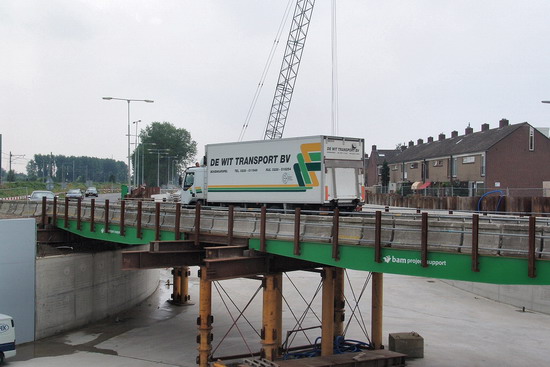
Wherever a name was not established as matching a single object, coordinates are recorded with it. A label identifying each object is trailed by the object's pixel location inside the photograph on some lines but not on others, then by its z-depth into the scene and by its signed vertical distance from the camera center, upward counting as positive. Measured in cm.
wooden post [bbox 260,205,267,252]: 2053 -148
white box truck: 2553 +73
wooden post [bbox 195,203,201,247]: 2334 -157
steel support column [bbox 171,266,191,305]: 3842 -708
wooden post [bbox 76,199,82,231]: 3170 -166
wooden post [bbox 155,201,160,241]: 2539 -158
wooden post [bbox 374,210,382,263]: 1648 -143
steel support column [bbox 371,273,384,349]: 2447 -530
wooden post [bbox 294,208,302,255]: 1905 -156
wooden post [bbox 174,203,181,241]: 2444 -164
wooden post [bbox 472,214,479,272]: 1448 -133
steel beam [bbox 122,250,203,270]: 2080 -287
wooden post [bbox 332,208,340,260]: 1770 -147
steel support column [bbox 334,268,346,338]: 2600 -531
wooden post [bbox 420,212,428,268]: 1546 -144
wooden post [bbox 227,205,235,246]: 2194 -148
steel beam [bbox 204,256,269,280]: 1927 -288
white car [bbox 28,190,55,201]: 5032 -94
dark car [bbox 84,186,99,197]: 7681 -95
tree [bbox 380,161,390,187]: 9556 +264
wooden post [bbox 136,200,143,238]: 2651 -169
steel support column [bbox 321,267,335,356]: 2217 -504
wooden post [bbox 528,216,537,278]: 1362 -143
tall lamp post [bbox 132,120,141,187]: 6988 +230
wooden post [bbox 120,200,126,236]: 2748 -150
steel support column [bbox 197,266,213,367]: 2119 -519
